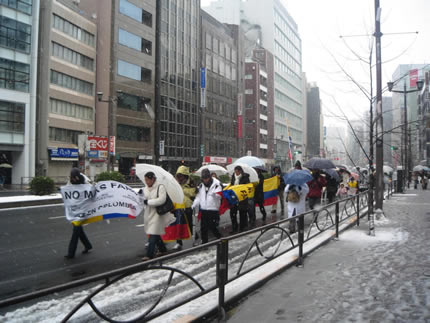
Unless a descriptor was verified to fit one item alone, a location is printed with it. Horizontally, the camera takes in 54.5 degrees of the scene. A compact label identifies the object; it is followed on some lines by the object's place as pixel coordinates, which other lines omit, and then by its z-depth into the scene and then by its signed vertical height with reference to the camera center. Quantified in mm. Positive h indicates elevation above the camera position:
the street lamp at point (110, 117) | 48291 +6108
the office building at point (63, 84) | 41344 +9136
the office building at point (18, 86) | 36188 +7504
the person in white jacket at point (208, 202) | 8336 -624
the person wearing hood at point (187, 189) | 8938 -401
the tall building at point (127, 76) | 48875 +11647
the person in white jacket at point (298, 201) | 9664 -676
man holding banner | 7680 -1089
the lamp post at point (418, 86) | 15483 +3256
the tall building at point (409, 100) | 107188 +19376
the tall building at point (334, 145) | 157362 +12111
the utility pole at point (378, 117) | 13539 +1786
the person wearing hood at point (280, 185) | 15027 -515
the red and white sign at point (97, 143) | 30891 +2038
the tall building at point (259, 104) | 82812 +13678
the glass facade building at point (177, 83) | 56344 +12621
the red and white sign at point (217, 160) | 65688 +1871
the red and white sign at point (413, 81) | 71250 +15651
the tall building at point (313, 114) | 134250 +18742
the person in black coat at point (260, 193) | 13093 -689
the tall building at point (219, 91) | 66312 +13653
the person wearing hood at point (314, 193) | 11769 -594
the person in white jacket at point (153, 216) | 7105 -779
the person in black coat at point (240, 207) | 10703 -927
